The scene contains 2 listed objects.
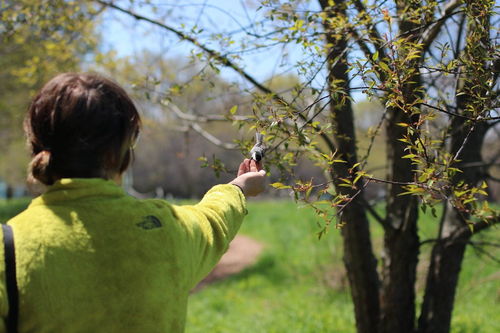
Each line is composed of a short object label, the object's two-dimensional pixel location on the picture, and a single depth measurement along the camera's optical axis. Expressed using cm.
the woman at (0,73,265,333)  126
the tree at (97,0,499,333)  185
